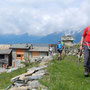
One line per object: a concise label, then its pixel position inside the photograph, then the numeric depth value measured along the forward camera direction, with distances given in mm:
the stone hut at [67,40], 16692
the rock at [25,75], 4911
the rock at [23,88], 3586
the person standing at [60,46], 10763
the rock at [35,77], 4599
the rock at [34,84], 3684
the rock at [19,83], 4032
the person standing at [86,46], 4521
